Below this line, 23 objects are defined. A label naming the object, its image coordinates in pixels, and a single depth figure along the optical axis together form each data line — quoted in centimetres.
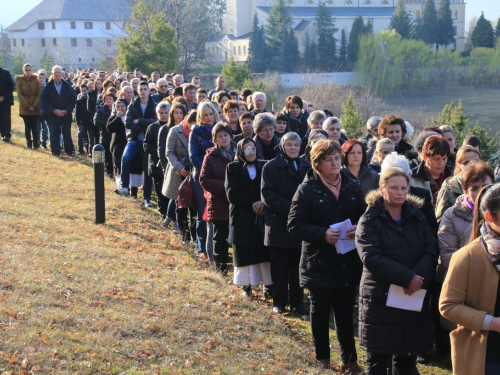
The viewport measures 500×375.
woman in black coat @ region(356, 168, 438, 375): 540
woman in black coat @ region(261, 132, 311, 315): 759
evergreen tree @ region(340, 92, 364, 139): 2773
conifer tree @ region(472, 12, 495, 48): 9350
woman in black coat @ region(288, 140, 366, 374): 636
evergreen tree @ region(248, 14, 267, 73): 8662
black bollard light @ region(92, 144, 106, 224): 1108
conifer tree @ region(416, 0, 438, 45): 9369
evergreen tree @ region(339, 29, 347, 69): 8811
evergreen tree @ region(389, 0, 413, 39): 9106
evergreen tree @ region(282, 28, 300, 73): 8694
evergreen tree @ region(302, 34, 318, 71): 8756
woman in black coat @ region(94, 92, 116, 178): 1540
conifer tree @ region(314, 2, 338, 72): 8831
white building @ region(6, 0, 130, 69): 10456
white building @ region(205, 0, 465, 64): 9944
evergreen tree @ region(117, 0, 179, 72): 3506
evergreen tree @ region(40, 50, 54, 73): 7206
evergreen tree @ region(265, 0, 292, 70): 8794
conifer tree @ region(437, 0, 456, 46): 9500
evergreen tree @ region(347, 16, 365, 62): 8731
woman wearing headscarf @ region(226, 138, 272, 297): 820
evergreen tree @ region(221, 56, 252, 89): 4428
